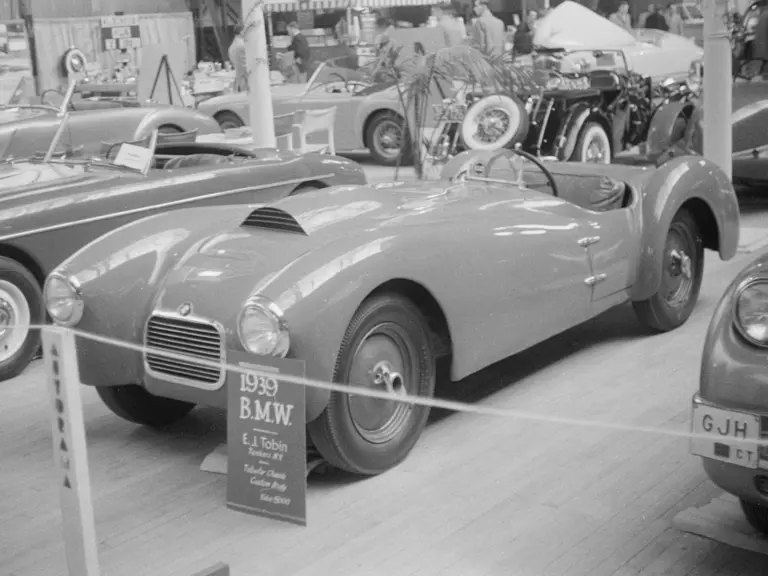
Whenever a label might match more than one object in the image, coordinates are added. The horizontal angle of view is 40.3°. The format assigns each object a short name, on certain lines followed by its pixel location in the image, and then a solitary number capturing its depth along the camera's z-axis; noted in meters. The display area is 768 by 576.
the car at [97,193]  5.50
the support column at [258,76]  8.78
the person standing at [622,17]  19.64
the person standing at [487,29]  15.53
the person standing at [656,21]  19.34
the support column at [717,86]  7.71
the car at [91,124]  8.94
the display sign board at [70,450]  2.67
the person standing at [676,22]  19.97
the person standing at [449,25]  14.59
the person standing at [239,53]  9.40
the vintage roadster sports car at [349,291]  3.63
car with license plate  2.73
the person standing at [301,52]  18.34
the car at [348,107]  12.57
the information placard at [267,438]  2.96
